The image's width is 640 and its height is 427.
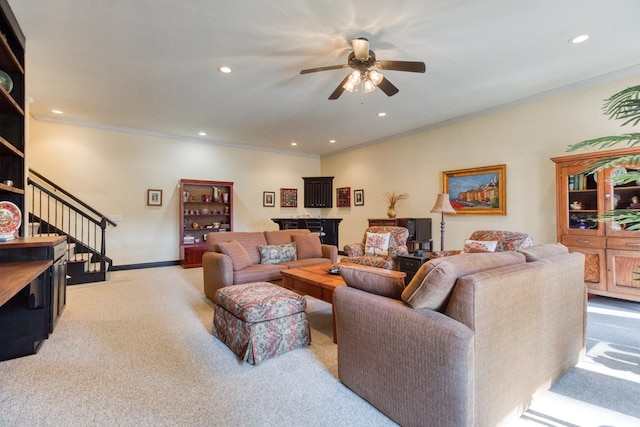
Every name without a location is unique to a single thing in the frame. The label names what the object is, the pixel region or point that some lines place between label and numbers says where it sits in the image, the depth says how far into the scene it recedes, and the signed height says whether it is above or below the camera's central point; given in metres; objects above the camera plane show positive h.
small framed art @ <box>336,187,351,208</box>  8.02 +0.51
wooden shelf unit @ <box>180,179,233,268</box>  6.41 +0.05
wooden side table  3.06 -0.50
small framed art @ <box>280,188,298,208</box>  8.30 +0.51
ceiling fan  2.90 +1.50
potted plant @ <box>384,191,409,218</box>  6.53 +0.36
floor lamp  4.73 +0.18
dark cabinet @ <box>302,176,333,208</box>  8.48 +0.70
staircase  4.84 -0.21
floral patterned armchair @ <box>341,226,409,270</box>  4.19 -0.51
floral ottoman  2.33 -0.88
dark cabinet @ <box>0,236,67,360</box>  2.39 -0.76
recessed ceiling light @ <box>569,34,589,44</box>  2.99 +1.80
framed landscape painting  4.94 +0.46
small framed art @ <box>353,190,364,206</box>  7.62 +0.46
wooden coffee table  2.88 -0.68
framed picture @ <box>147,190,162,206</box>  6.36 +0.39
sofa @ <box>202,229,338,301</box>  3.78 -0.58
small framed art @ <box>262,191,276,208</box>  7.98 +0.45
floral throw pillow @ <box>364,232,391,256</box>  4.63 -0.46
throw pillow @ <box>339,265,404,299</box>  1.74 -0.41
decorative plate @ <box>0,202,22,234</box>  2.60 -0.02
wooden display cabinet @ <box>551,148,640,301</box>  3.53 -0.14
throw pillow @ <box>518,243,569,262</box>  1.95 -0.25
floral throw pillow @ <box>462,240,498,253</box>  3.68 -0.38
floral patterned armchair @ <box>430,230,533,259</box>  3.48 -0.30
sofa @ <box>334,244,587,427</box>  1.39 -0.64
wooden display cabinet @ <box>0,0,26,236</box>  2.72 +0.85
